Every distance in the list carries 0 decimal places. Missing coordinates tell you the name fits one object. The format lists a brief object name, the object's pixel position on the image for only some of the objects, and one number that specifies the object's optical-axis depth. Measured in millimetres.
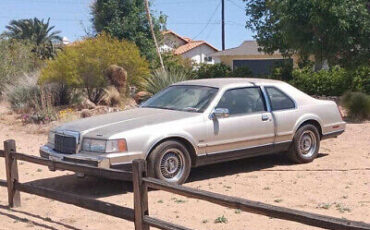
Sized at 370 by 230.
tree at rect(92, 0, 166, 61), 26047
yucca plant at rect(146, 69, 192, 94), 17850
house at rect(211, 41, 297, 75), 36766
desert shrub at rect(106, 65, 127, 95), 18797
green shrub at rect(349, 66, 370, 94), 17156
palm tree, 53906
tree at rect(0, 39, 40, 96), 24125
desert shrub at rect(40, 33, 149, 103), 18484
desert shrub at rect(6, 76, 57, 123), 15531
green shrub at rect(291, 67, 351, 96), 18266
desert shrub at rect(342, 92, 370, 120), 14734
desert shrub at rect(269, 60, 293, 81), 21328
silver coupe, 7520
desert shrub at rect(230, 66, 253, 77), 22344
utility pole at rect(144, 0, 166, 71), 23969
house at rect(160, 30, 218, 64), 59247
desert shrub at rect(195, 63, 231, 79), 23672
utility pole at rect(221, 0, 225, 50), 48156
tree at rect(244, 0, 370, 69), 14055
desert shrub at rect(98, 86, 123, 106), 18578
